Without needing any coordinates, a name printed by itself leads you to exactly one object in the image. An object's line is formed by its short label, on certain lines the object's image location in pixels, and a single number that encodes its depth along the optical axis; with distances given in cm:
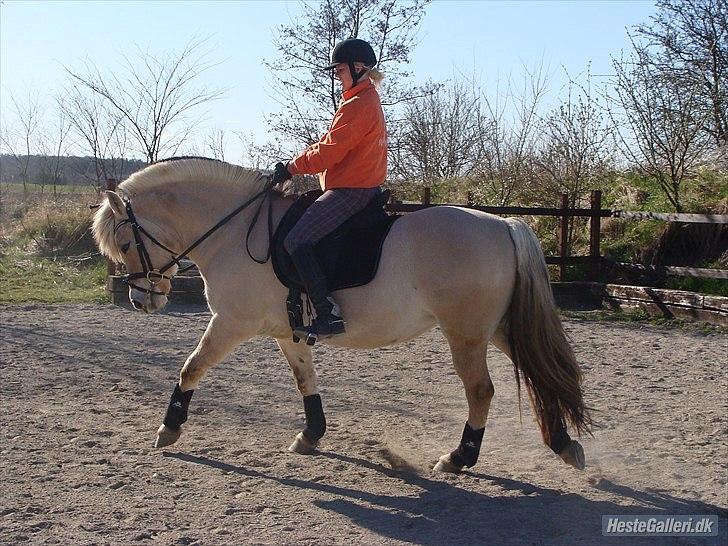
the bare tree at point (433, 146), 1827
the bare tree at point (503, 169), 1641
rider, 509
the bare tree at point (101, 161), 1897
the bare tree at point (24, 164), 2564
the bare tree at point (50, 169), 2511
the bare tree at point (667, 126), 1371
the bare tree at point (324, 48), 1659
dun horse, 503
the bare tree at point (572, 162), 1515
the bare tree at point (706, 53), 1483
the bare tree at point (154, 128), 1802
